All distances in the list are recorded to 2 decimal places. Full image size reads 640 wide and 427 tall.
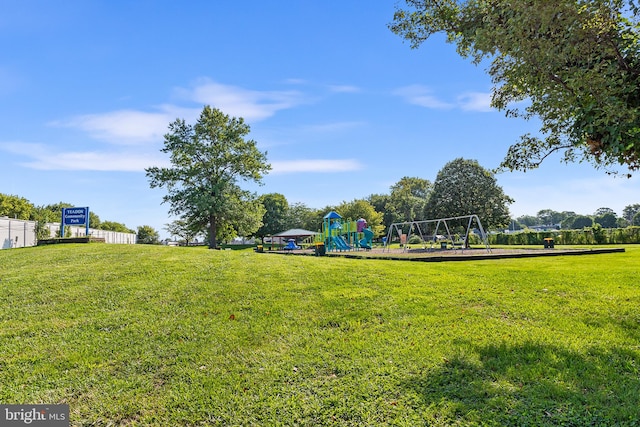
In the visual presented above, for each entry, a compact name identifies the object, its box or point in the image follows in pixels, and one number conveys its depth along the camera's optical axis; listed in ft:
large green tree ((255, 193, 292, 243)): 173.17
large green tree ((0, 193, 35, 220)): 140.15
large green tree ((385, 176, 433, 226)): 196.24
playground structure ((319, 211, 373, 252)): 78.80
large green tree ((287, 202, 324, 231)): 180.14
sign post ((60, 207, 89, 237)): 68.59
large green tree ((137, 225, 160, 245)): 216.25
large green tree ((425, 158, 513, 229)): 91.50
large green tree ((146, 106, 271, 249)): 87.35
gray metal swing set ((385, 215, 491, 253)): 84.57
